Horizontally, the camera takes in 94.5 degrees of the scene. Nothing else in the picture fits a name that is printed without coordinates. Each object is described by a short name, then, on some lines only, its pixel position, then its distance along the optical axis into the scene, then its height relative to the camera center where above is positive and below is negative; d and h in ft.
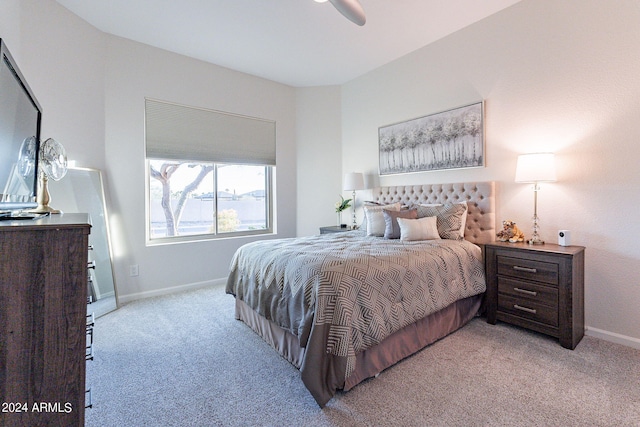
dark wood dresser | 3.09 -1.20
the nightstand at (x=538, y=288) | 7.32 -2.19
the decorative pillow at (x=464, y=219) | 9.89 -0.41
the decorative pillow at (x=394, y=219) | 10.16 -0.39
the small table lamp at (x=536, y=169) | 8.10 +1.04
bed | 5.53 -1.88
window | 12.32 +1.73
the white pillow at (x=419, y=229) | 9.53 -0.70
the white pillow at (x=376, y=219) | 10.82 -0.41
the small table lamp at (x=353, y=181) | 13.62 +1.26
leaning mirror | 9.44 +0.02
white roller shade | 12.00 +3.35
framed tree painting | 10.40 +2.57
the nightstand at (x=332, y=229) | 13.54 -0.97
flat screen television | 4.13 +1.18
